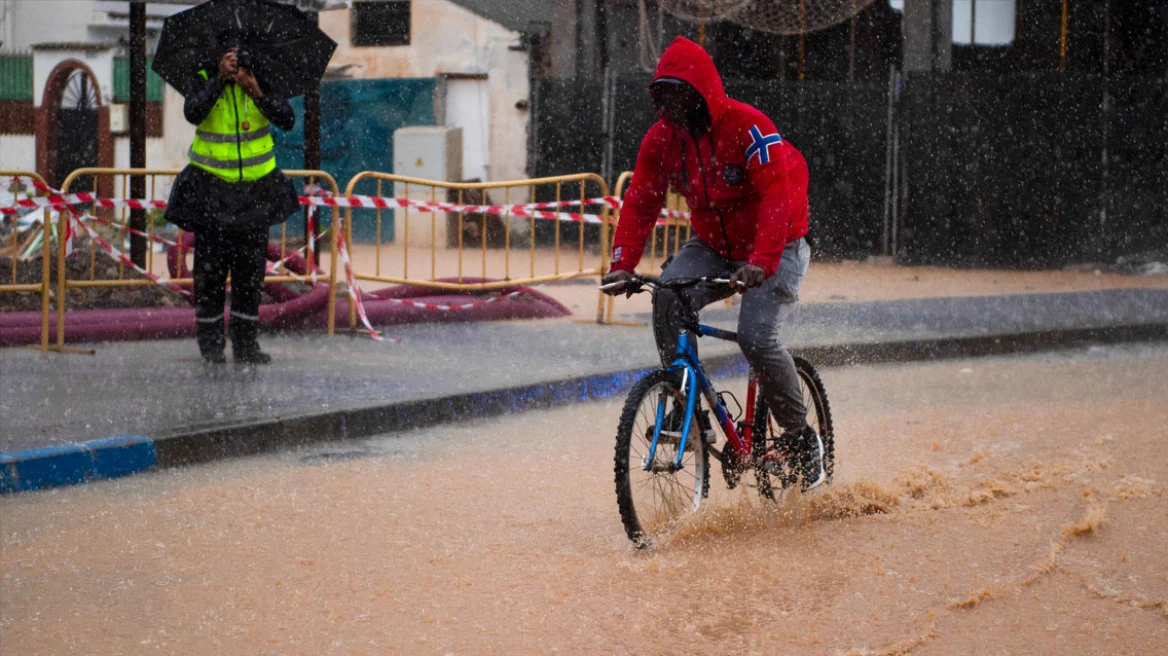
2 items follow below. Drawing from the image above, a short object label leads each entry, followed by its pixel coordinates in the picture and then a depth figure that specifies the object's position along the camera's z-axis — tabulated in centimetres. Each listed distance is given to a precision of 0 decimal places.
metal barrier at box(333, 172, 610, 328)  1257
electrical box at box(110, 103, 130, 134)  3130
